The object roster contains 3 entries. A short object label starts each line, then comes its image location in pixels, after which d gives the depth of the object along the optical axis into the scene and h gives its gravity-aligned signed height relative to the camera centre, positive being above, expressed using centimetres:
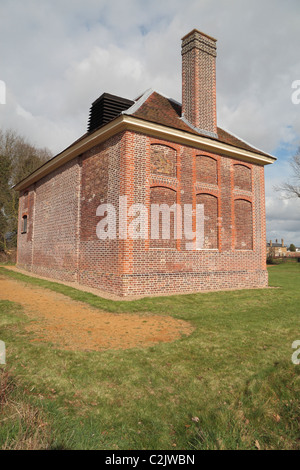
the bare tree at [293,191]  3569 +702
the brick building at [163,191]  1050 +239
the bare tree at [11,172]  2988 +795
